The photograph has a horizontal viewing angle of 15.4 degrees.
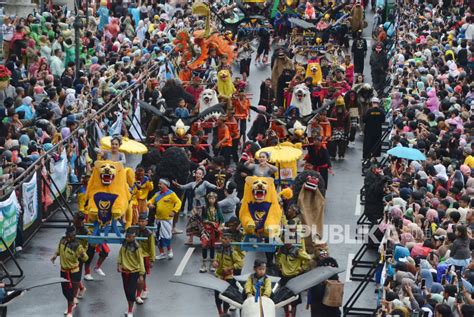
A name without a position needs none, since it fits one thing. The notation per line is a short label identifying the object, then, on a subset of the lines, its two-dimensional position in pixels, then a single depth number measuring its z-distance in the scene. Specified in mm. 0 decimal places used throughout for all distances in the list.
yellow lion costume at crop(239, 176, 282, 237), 29578
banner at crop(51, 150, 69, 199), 33938
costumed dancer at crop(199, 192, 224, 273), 30469
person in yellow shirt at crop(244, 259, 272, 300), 25562
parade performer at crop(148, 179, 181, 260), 31141
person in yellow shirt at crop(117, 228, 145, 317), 28406
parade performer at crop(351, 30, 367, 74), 47656
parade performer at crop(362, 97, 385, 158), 38188
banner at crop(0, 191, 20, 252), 30578
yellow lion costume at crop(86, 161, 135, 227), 30062
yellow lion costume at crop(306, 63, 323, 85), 42562
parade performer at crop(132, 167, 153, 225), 31297
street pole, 41062
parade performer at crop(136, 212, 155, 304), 29134
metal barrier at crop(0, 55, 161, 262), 31453
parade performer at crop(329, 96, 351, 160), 38719
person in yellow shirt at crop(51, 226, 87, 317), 28391
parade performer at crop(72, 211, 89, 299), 29219
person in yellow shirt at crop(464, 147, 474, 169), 32719
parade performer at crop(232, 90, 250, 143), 38694
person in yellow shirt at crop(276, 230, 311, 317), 28422
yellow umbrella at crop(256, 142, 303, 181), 33062
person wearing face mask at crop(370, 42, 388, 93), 45250
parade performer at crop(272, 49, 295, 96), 43425
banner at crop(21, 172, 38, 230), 32062
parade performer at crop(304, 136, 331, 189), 34500
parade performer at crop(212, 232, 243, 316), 28281
